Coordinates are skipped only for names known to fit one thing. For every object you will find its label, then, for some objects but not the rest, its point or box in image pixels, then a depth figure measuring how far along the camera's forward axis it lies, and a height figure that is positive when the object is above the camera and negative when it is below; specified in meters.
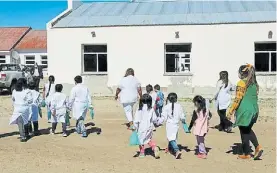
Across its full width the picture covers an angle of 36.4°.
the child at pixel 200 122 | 7.30 -0.79
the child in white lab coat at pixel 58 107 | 9.24 -0.65
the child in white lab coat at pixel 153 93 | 10.05 -0.41
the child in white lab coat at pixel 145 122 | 7.23 -0.78
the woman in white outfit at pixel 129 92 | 9.88 -0.35
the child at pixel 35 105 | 9.37 -0.63
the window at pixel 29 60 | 37.56 +1.56
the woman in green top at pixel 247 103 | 6.92 -0.44
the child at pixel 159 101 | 10.63 -0.61
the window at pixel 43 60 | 37.12 +1.54
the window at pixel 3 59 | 37.25 +1.65
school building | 19.19 +1.40
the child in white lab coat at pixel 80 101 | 9.19 -0.53
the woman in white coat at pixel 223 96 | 9.69 -0.45
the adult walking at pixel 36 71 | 26.70 +0.43
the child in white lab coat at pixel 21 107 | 8.75 -0.61
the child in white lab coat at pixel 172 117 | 7.32 -0.71
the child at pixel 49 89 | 10.40 -0.29
